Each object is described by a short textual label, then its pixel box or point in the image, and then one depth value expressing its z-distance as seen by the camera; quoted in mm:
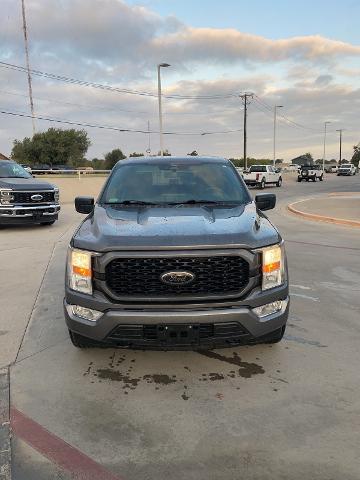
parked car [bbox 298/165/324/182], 50094
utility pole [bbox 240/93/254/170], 63219
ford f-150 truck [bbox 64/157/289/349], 3434
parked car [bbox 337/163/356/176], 68856
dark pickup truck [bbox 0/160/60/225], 11859
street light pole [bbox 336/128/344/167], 125962
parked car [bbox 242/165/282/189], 36656
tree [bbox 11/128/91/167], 60562
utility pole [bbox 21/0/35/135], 48728
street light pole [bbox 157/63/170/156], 33469
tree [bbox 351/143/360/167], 137250
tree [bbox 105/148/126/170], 73312
